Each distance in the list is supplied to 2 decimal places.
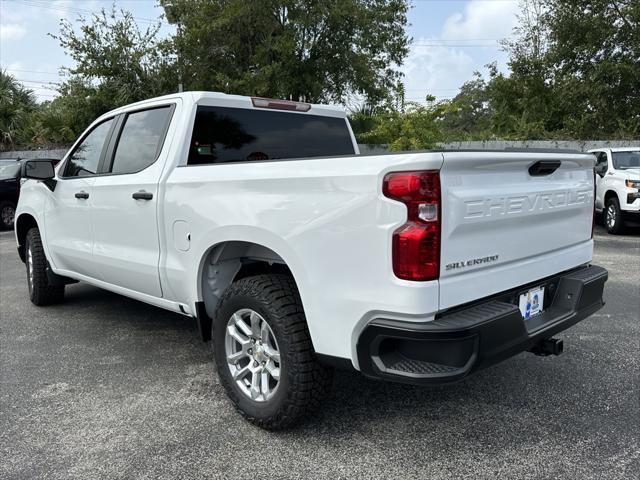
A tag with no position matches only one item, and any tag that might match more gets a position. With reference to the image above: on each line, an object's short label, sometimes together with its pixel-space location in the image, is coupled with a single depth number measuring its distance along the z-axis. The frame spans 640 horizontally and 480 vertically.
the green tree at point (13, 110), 22.03
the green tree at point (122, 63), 20.89
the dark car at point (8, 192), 12.85
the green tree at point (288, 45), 19.20
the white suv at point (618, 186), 10.28
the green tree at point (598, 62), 18.97
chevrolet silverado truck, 2.31
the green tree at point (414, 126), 15.24
